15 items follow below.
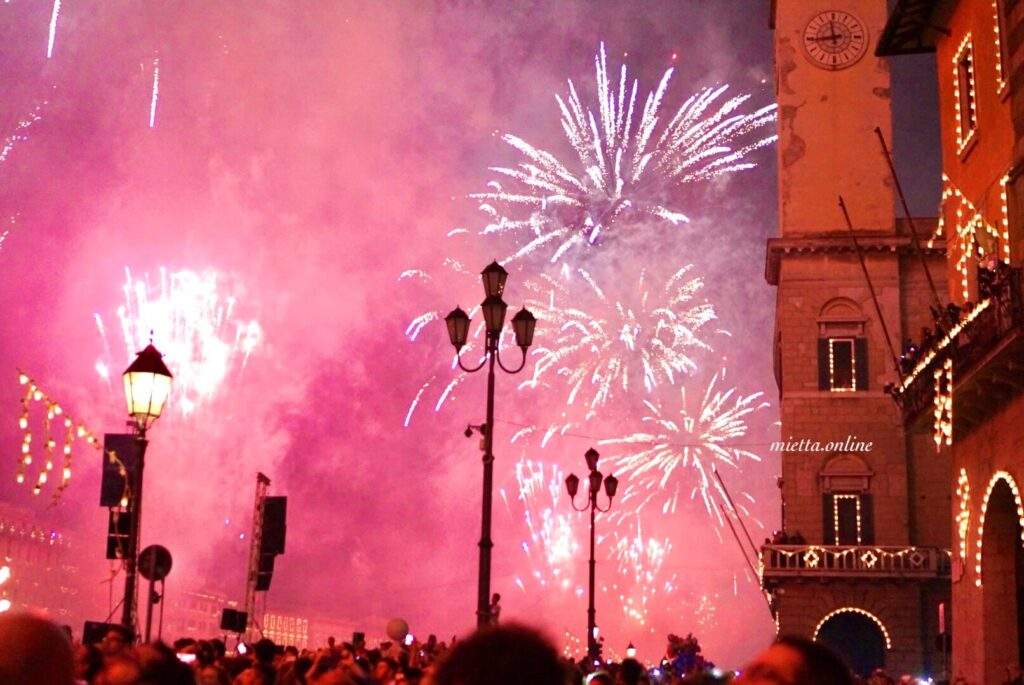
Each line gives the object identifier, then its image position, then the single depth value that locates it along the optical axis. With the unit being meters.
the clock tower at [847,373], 45.03
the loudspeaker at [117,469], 16.77
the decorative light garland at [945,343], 23.79
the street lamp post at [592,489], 31.09
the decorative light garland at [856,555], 44.38
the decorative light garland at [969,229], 25.02
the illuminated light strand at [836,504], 46.03
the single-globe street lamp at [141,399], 14.63
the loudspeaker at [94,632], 15.05
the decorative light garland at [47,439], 24.14
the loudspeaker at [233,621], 22.16
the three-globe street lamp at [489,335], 19.91
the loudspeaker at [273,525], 22.50
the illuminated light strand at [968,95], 27.50
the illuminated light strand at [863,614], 44.88
